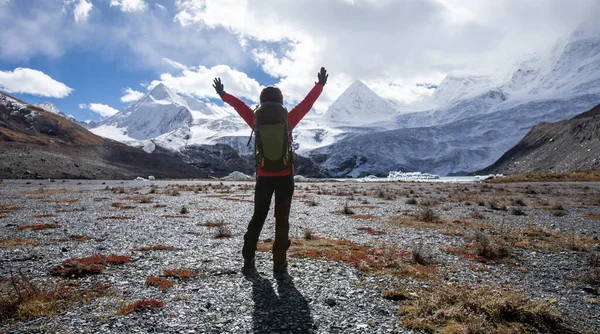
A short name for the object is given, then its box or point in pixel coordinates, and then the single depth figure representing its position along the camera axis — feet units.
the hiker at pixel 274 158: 22.22
